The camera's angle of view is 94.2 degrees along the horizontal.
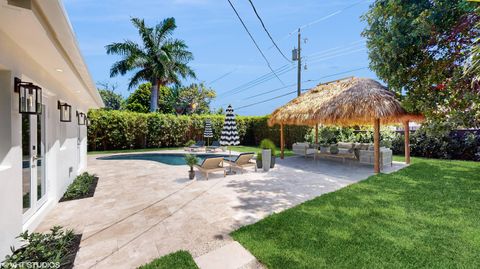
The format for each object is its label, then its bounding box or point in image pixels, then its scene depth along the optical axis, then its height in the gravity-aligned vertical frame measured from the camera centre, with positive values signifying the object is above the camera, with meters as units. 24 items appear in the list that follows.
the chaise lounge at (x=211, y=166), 8.60 -1.25
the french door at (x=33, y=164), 4.43 -0.60
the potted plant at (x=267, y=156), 10.20 -1.01
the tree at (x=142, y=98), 33.91 +5.68
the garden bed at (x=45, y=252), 3.01 -1.73
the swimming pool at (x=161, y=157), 14.54 -1.60
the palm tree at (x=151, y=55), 23.38 +8.51
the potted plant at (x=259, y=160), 10.51 -1.22
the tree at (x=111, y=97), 42.94 +7.44
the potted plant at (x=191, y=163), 8.67 -1.11
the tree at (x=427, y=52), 6.61 +2.76
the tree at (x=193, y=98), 36.03 +6.02
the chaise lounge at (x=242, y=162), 9.59 -1.21
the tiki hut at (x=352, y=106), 9.39 +1.26
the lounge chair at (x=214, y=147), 19.40 -1.11
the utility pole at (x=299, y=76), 19.62 +5.09
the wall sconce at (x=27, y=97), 3.57 +0.65
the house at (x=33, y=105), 2.83 +0.60
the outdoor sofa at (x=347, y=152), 10.79 -1.06
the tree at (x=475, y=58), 3.70 +1.32
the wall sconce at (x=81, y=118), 9.42 +0.77
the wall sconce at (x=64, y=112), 6.35 +0.71
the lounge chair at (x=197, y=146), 18.75 -1.01
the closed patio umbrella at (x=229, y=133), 11.08 +0.06
